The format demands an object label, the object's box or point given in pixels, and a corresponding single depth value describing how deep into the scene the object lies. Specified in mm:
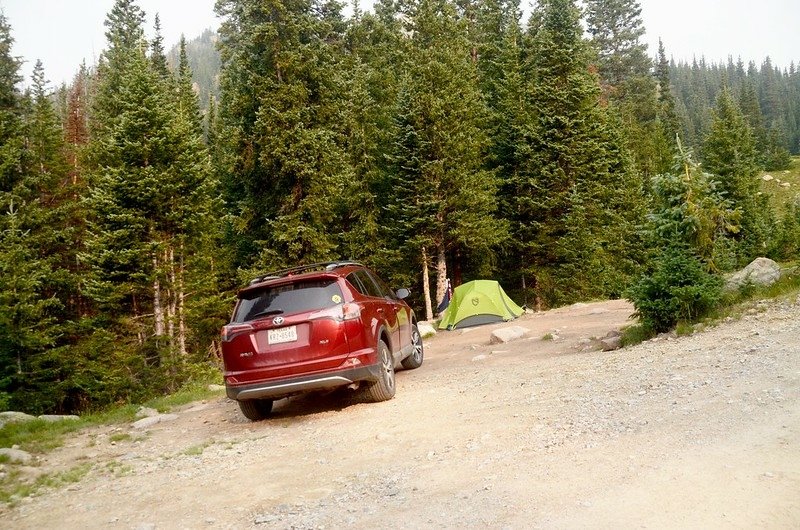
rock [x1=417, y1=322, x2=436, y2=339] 17844
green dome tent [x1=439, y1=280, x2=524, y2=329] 18734
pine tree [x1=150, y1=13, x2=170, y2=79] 39597
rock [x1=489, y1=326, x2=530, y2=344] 13133
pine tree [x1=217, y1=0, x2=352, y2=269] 21000
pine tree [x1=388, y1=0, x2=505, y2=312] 24766
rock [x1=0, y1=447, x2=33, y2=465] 6544
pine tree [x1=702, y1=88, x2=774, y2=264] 38156
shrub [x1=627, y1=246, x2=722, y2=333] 9031
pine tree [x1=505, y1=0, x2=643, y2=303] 26047
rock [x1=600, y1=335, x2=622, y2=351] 9484
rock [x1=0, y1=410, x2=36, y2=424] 9348
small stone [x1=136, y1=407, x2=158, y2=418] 9218
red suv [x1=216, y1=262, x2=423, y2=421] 6875
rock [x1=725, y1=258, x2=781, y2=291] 10359
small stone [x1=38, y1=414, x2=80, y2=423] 9553
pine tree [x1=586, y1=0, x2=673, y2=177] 46750
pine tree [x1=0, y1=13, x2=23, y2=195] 20156
